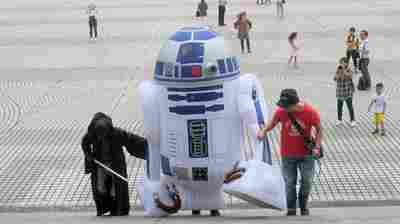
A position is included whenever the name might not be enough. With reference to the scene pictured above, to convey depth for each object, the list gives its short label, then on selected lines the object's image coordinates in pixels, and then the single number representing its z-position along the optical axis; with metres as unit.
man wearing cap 6.55
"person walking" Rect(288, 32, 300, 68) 17.27
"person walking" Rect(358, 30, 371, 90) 14.83
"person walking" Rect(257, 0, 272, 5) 34.13
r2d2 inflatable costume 6.35
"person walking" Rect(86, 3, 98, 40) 23.44
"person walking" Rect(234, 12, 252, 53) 19.84
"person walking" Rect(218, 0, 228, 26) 25.89
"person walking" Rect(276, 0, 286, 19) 28.36
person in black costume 7.07
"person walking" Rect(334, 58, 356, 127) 11.81
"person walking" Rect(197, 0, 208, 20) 27.72
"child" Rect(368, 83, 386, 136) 11.30
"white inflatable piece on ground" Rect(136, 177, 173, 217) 6.86
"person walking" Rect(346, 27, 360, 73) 16.78
